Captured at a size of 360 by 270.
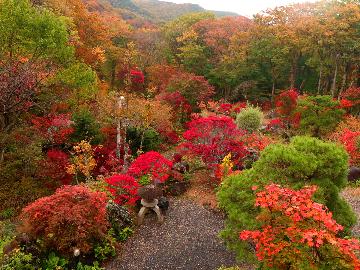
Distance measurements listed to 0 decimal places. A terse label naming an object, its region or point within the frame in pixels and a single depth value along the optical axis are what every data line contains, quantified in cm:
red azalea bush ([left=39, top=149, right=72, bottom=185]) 1427
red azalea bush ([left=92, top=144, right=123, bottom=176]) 1686
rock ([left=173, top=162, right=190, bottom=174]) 1665
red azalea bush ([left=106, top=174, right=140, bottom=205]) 1245
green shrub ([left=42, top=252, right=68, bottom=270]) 948
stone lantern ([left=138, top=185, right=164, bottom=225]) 1260
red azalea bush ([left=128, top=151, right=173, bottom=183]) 1313
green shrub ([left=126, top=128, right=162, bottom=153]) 2045
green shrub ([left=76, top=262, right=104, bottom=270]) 973
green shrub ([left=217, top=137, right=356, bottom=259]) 831
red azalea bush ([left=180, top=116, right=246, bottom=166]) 1573
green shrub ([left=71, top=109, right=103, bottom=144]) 1764
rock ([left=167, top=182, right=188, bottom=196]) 1513
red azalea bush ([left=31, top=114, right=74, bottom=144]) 1616
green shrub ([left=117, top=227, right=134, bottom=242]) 1152
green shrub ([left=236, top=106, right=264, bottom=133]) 2170
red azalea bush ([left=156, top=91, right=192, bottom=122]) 2546
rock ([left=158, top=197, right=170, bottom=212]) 1330
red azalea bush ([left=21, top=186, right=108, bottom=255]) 950
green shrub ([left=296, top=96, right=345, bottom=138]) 2045
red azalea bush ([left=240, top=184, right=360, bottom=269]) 544
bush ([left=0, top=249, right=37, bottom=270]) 895
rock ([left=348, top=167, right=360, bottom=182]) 1655
